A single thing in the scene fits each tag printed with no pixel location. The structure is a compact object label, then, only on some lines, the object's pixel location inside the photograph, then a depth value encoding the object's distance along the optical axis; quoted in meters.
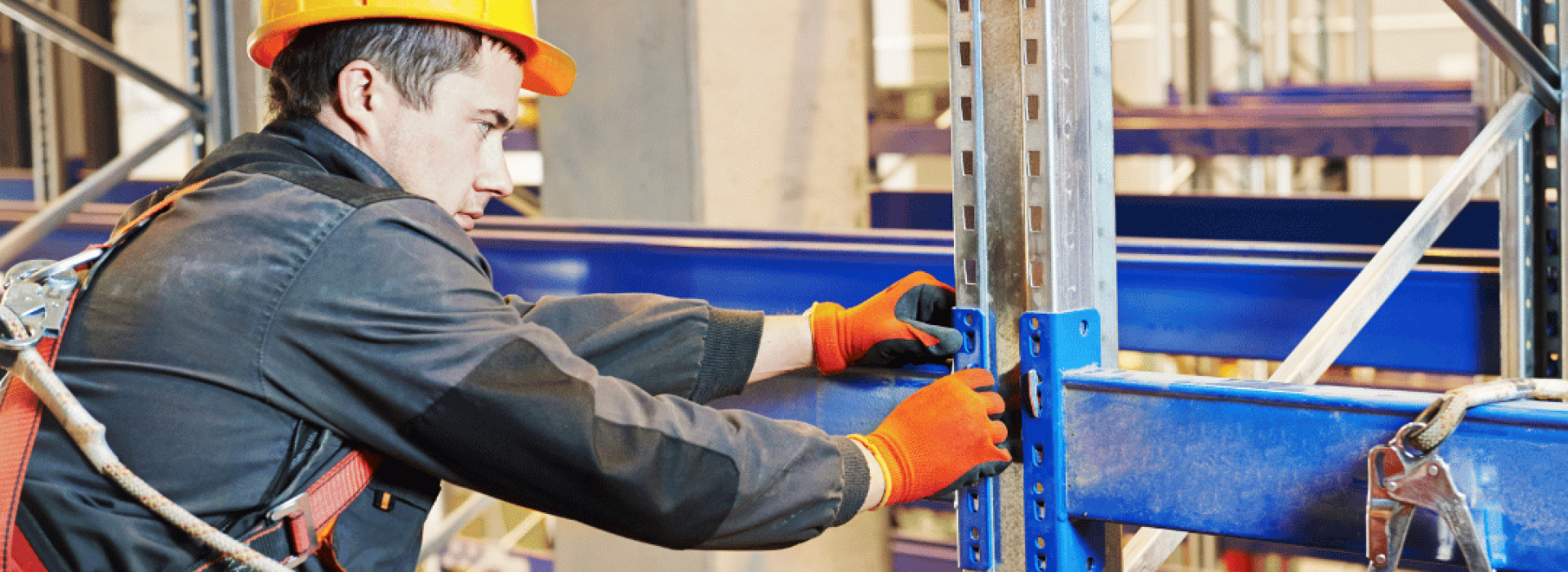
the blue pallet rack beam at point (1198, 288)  2.42
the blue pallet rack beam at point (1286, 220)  3.62
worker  1.61
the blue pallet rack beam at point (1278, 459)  1.54
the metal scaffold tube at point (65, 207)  3.80
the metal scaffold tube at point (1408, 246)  2.17
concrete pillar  4.57
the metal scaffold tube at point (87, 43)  3.99
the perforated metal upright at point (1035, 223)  1.89
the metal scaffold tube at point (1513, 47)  2.48
